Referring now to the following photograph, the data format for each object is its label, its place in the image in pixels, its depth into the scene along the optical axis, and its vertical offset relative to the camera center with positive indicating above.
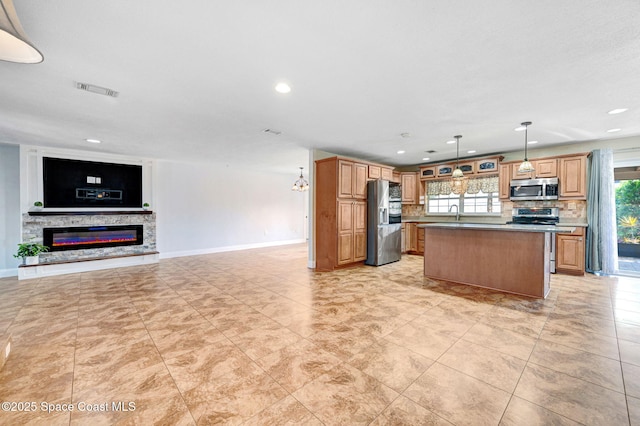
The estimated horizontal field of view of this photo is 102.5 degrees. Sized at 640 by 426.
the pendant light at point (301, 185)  7.84 +0.78
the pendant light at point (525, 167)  4.05 +0.69
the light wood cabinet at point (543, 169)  5.26 +0.85
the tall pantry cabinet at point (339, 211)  5.35 -0.01
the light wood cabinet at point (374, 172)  6.05 +0.92
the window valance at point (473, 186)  6.19 +0.64
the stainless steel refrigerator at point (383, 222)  5.78 -0.26
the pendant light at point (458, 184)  4.59 +0.48
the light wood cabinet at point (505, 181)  5.77 +0.67
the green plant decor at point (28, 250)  4.84 -0.75
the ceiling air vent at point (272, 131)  4.26 +1.34
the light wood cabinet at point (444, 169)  6.65 +1.08
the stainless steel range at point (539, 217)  5.13 -0.14
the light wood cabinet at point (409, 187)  7.42 +0.68
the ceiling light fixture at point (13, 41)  1.17 +0.85
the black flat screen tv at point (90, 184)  5.37 +0.61
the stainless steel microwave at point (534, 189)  5.25 +0.45
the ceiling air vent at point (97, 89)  2.68 +1.31
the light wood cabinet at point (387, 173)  6.40 +0.95
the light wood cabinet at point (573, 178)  5.00 +0.65
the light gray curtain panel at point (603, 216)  4.86 -0.11
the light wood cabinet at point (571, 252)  4.86 -0.81
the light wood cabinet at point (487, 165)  5.96 +1.07
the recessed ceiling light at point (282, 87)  2.68 +1.32
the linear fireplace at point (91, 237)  5.32 -0.58
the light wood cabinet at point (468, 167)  6.29 +1.08
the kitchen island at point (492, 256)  3.61 -0.72
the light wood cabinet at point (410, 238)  7.30 -0.79
